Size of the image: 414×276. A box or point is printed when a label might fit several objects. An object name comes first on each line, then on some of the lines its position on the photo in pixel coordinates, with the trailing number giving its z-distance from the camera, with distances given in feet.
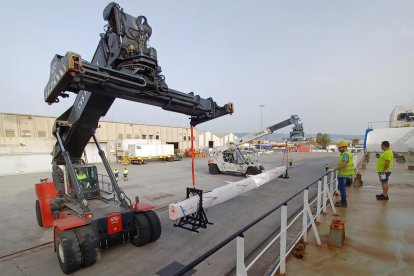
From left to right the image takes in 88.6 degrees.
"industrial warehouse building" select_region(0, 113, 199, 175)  70.33
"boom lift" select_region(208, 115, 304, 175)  50.88
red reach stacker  12.09
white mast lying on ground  18.06
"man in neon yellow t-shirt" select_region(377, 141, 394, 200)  22.09
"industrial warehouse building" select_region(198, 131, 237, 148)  167.27
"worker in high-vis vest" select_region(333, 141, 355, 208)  21.50
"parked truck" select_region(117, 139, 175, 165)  92.68
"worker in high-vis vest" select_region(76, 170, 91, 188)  20.87
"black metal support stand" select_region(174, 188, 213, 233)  19.33
